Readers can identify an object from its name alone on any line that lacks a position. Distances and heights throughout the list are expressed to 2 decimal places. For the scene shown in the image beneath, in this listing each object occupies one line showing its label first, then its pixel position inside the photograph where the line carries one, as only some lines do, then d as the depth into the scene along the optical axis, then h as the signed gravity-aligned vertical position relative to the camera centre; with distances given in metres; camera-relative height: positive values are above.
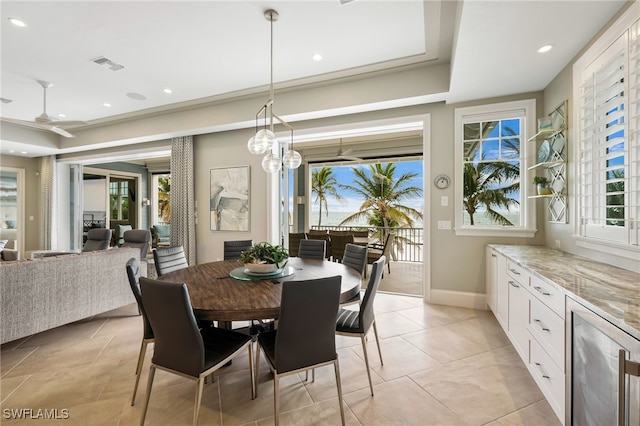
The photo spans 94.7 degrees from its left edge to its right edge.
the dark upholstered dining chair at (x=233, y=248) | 3.63 -0.45
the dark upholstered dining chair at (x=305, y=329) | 1.60 -0.66
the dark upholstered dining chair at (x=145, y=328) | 1.96 -0.80
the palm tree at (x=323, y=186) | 8.88 +0.81
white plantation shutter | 1.83 +0.49
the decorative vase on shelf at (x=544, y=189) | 3.01 +0.25
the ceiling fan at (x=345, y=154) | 6.77 +1.35
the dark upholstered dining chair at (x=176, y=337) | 1.54 -0.68
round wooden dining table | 1.66 -0.52
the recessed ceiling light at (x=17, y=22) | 2.75 +1.80
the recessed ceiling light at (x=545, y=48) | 2.52 +1.43
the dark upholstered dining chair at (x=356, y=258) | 2.89 -0.46
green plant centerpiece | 2.34 -0.37
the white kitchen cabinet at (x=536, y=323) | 1.65 -0.78
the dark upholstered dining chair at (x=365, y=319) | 2.11 -0.78
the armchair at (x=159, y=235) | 8.74 -0.67
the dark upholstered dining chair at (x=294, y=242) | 5.32 -0.53
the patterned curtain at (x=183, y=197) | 5.61 +0.30
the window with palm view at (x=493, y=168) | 3.63 +0.58
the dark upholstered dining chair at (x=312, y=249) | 3.47 -0.44
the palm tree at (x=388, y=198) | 7.96 +0.41
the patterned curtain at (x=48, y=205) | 7.40 +0.18
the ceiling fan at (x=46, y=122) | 3.96 +1.24
